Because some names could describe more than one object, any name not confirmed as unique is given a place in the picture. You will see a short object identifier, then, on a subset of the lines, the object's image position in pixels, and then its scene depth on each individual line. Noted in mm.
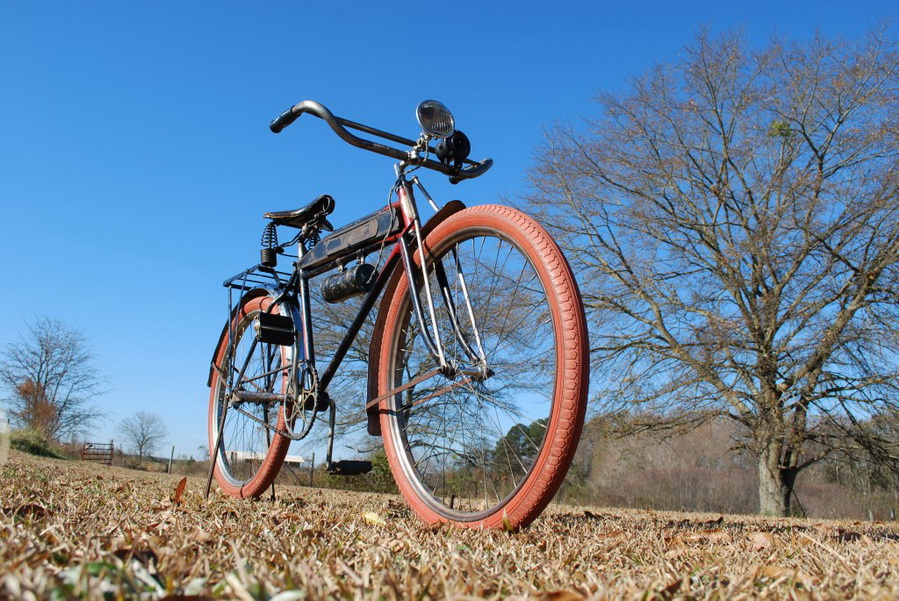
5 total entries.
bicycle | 2139
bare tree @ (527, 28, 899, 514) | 12211
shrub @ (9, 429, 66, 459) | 15450
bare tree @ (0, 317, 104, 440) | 30219
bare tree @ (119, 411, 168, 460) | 44594
